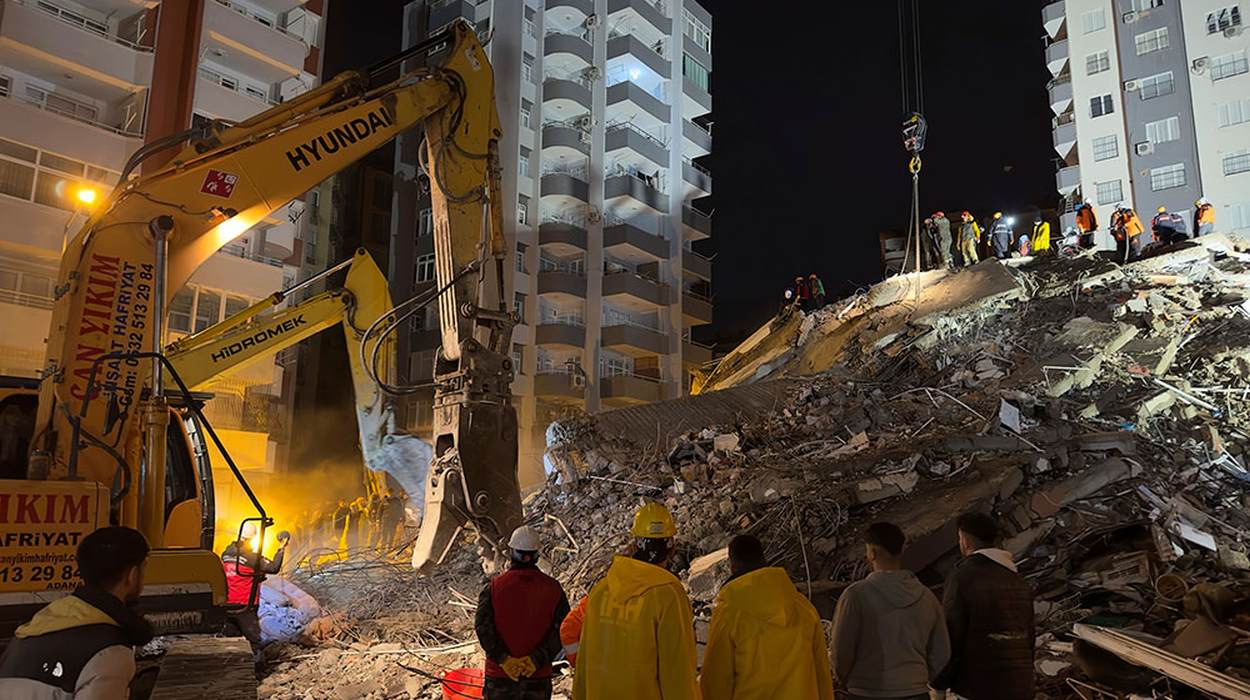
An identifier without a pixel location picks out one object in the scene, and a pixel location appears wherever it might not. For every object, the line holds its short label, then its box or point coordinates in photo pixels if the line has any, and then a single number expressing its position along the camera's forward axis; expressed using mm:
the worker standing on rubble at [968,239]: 19594
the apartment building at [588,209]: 31516
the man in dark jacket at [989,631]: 3721
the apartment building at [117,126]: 17953
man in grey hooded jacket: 3467
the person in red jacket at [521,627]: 3979
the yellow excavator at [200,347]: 4824
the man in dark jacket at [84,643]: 2449
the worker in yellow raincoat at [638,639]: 3125
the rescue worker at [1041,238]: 19797
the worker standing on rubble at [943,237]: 20228
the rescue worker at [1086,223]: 18172
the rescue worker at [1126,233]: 17391
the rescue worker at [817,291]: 21875
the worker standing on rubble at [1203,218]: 17516
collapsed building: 6215
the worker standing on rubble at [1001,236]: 19234
